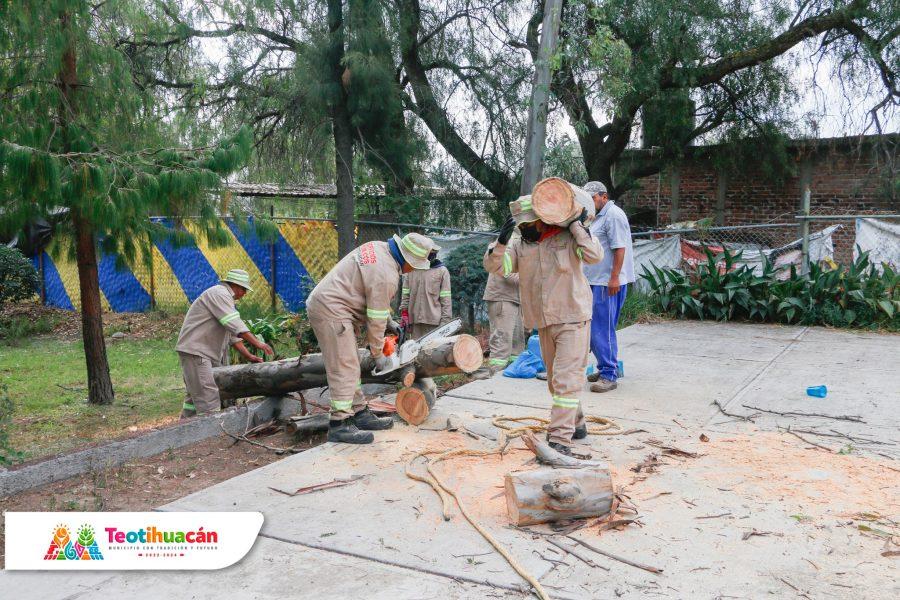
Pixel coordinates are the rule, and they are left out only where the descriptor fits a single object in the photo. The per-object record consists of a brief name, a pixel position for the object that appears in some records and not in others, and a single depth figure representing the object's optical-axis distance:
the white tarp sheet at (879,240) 10.67
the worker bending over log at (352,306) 5.37
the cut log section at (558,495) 3.82
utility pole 9.24
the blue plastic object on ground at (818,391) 6.55
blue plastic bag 7.48
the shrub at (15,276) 14.81
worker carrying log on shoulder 4.97
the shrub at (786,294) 10.30
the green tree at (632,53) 11.71
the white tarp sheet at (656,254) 11.85
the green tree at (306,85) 10.52
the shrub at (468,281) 11.20
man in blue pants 6.55
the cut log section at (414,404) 5.84
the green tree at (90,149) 6.34
